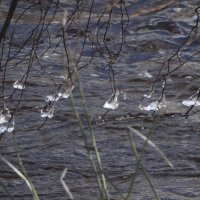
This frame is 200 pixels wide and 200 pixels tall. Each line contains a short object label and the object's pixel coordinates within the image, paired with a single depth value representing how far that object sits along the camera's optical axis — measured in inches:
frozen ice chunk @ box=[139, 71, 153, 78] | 587.5
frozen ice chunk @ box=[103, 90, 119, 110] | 489.1
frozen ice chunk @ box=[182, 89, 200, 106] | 498.3
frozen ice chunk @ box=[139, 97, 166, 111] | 511.5
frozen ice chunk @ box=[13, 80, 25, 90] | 490.5
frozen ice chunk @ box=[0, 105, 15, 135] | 424.8
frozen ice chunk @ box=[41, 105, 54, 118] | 449.4
